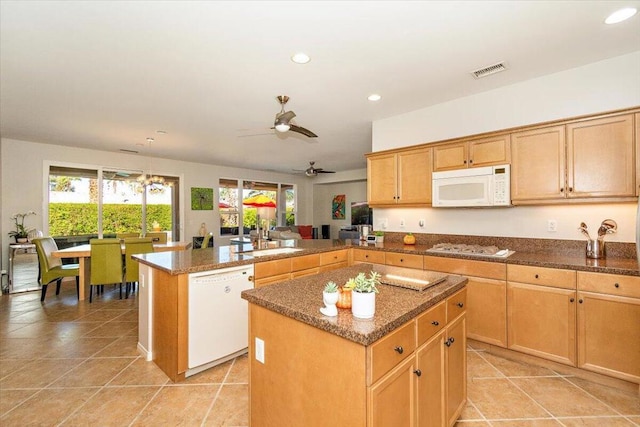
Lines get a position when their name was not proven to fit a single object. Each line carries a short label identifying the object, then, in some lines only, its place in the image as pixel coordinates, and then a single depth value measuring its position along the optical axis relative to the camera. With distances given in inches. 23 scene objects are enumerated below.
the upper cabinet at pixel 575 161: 94.7
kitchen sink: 122.6
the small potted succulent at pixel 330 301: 48.2
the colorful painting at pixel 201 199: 292.7
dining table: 170.6
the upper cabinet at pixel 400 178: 140.8
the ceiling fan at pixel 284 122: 118.5
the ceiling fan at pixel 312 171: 254.2
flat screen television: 360.2
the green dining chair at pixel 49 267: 168.1
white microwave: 116.6
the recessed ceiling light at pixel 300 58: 95.6
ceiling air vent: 104.7
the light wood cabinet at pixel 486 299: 103.7
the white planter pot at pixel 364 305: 46.5
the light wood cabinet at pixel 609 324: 82.3
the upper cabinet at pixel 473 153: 118.1
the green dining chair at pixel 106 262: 169.5
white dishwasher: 91.2
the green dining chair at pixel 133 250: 175.9
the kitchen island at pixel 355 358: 42.9
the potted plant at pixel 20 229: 197.4
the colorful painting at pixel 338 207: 385.4
